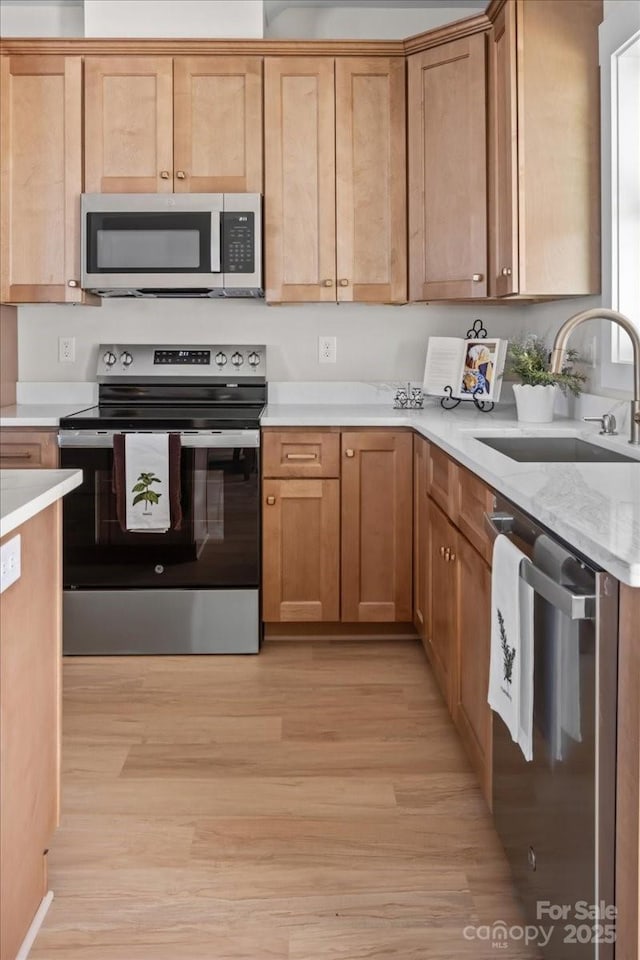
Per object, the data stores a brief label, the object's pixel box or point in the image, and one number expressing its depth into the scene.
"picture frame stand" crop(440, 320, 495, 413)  3.55
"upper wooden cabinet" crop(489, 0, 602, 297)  2.81
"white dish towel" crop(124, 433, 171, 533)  3.14
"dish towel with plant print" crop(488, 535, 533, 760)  1.45
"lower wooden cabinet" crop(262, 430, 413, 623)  3.28
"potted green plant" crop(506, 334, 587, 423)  2.99
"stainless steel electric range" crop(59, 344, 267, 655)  3.19
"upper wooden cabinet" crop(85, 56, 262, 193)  3.43
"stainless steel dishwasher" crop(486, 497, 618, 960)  1.14
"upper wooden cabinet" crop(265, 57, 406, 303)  3.45
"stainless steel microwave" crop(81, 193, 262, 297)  3.41
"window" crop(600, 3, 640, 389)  2.68
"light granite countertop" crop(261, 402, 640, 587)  1.16
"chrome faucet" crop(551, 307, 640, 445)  1.86
